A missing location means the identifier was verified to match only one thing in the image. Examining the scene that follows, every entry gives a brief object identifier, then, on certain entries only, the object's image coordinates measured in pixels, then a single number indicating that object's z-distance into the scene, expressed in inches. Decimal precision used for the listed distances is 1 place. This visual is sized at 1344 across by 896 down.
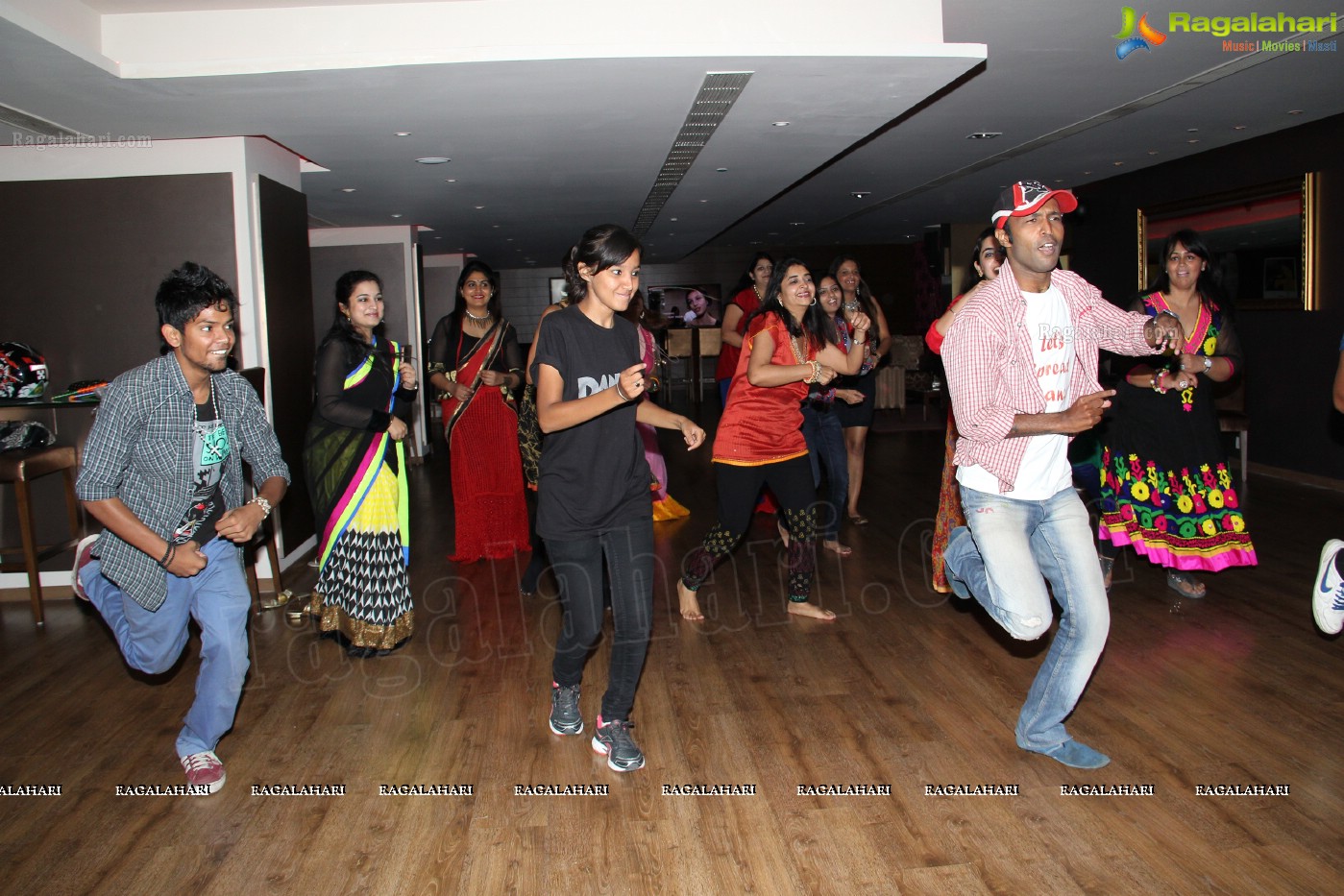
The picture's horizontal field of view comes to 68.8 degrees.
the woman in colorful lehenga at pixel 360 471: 151.2
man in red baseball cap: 103.0
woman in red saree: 215.3
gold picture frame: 288.8
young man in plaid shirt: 103.7
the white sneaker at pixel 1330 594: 134.3
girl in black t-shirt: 107.0
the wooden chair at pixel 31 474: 183.2
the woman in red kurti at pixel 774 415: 158.6
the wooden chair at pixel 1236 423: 286.4
